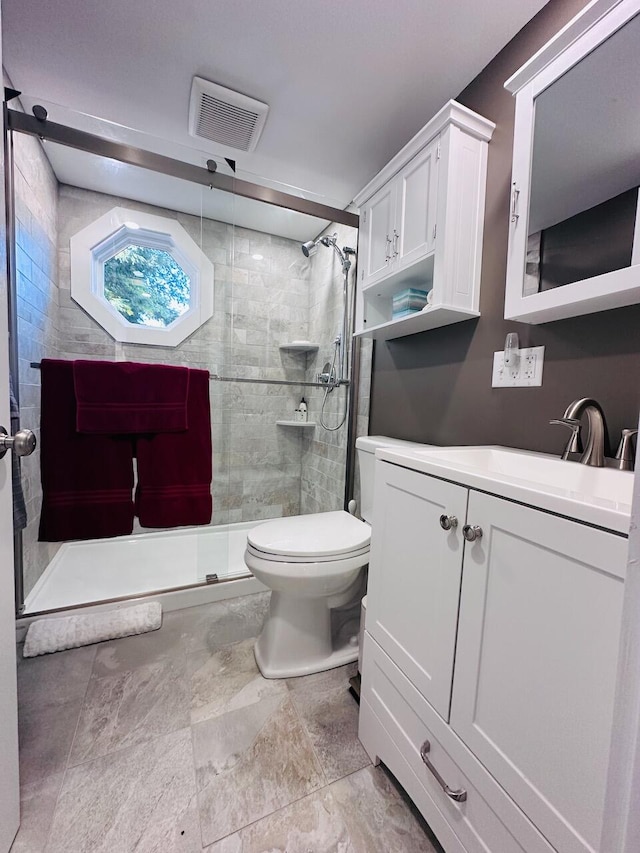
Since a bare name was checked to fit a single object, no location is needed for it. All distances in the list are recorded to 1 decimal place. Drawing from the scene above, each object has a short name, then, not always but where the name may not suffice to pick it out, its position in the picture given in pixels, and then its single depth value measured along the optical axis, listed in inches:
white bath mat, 55.8
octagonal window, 73.9
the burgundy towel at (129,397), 54.4
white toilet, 49.1
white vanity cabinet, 19.6
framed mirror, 32.5
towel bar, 78.8
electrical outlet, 42.3
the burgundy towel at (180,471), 58.8
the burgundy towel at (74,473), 54.0
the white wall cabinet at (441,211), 46.4
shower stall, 61.0
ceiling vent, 55.4
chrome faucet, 34.5
